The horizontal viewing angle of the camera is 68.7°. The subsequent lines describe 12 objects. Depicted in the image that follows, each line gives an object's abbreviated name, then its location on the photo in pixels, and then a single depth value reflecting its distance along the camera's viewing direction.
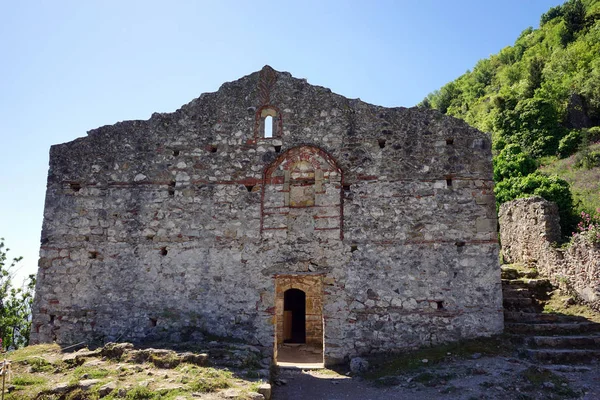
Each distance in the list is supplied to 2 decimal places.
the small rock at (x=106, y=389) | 6.84
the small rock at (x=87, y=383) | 7.11
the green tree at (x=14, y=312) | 20.33
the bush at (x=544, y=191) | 16.92
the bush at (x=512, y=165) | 21.83
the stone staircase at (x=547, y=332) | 8.73
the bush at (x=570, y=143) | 25.02
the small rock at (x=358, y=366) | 9.35
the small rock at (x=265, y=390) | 7.21
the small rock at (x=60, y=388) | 7.07
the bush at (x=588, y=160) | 22.08
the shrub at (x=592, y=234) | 10.84
